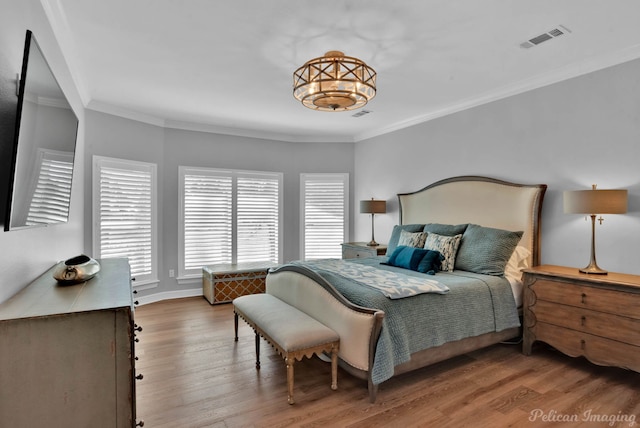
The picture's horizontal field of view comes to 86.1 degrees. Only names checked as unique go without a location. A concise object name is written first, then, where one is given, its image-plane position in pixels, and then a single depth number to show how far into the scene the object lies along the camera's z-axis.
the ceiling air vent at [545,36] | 2.64
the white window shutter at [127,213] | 4.43
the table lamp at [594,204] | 2.80
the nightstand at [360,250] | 5.18
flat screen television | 1.47
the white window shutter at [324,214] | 6.25
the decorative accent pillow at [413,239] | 4.11
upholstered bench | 2.41
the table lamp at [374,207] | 5.44
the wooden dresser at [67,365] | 1.22
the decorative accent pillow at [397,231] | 4.48
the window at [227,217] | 5.39
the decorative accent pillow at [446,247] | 3.67
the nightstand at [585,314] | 2.60
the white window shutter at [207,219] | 5.38
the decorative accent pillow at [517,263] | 3.50
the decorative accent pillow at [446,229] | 4.01
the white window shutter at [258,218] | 5.79
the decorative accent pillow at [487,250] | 3.43
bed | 2.48
